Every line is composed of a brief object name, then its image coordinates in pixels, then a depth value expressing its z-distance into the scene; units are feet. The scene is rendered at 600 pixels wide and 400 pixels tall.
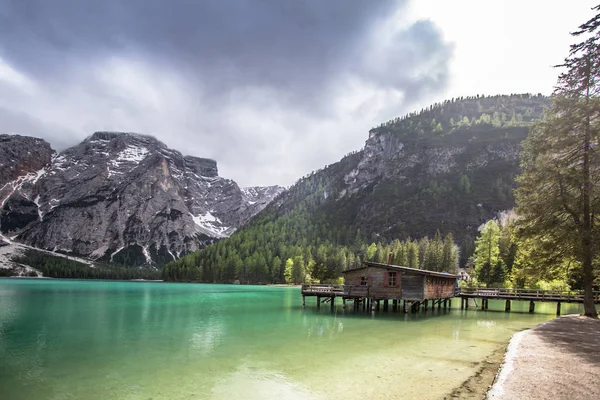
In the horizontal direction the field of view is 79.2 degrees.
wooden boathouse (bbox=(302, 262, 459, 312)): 143.95
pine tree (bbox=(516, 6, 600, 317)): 84.89
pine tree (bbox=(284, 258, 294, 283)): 472.03
